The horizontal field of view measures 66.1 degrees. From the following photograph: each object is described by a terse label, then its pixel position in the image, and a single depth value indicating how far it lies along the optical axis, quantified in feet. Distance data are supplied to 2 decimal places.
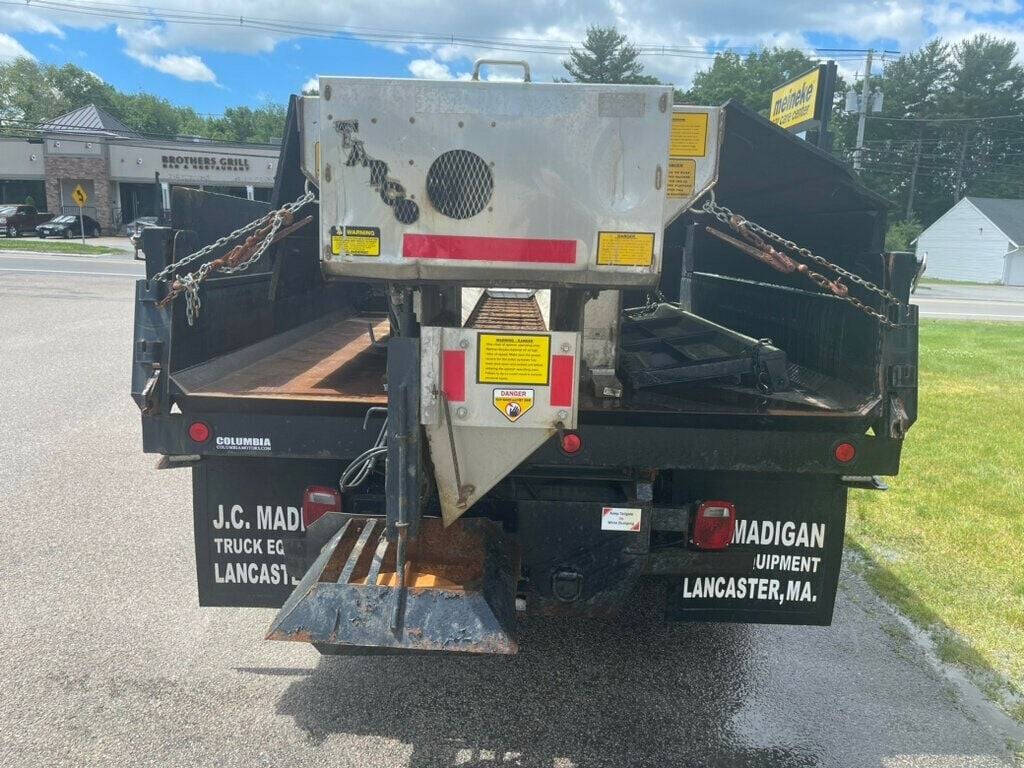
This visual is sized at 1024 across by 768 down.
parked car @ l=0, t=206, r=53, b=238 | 118.32
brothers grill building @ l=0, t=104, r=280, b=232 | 124.26
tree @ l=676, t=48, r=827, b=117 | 195.31
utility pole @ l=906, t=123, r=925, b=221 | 198.49
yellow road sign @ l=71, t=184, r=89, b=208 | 96.79
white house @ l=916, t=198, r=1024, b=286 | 150.30
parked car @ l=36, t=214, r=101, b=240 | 118.32
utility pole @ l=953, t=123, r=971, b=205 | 196.13
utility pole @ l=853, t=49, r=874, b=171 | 101.28
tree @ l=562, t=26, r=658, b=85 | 171.83
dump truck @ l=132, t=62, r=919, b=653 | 7.52
